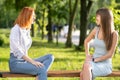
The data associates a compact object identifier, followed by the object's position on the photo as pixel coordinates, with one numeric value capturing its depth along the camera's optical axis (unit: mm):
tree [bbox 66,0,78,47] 30934
